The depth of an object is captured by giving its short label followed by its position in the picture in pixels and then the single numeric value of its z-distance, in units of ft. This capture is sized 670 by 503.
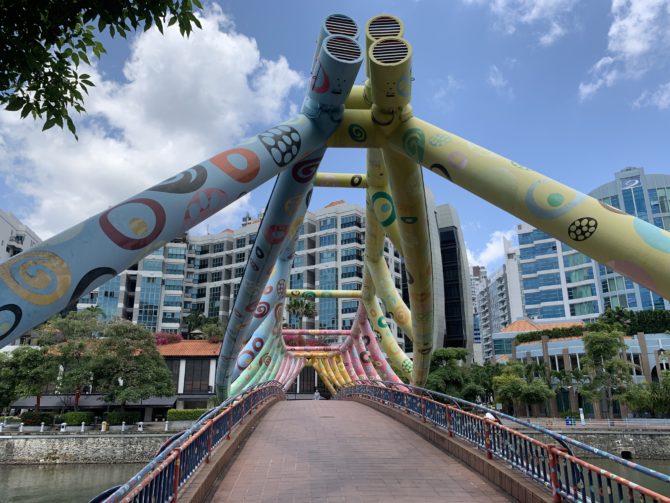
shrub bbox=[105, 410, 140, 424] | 115.24
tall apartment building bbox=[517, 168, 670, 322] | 199.41
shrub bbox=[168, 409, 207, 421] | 117.60
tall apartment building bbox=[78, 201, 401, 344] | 201.98
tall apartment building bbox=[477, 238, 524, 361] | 285.43
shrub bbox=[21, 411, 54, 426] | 110.22
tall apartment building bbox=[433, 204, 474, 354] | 216.54
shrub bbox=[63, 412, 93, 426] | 113.91
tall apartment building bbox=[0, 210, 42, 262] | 181.37
